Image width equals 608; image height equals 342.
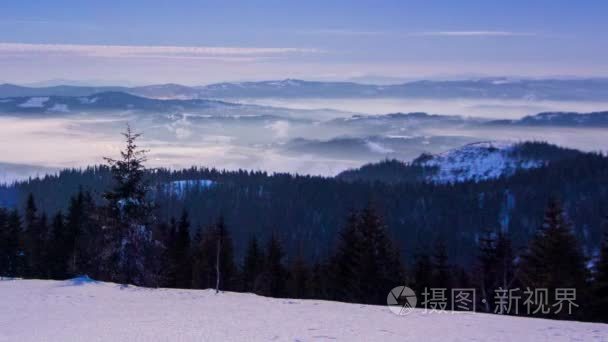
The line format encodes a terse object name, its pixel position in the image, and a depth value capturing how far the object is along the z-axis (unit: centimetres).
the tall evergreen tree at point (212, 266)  5388
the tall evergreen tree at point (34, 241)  5403
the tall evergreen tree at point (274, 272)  5425
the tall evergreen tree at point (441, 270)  4297
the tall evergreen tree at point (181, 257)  4973
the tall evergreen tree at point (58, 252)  5157
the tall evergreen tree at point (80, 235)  4440
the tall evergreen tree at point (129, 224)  3322
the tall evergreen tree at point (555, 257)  3123
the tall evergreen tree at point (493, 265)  3648
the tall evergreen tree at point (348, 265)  3850
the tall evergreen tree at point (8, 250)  5059
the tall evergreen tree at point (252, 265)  5632
